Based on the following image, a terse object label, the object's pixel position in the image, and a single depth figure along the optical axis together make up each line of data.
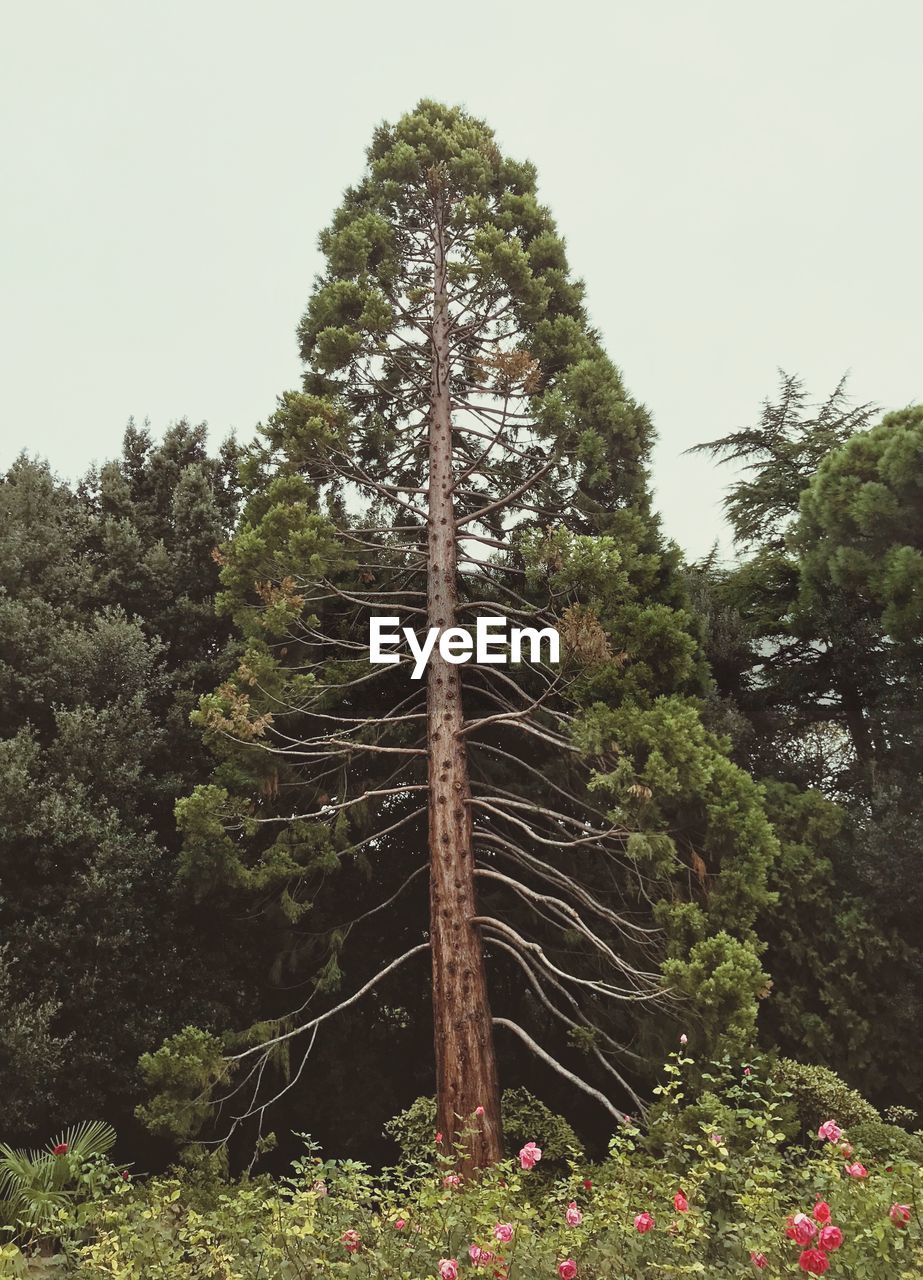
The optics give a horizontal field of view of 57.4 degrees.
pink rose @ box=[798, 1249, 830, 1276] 2.95
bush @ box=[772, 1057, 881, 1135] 8.05
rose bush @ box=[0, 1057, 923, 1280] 3.57
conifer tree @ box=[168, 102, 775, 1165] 7.43
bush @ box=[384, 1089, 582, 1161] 9.05
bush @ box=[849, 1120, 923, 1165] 7.52
